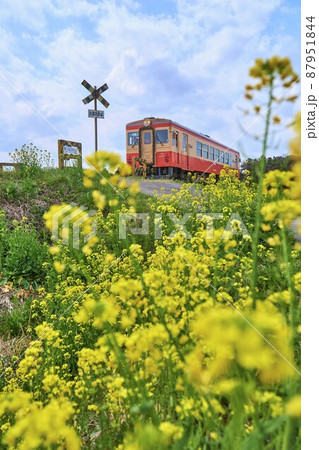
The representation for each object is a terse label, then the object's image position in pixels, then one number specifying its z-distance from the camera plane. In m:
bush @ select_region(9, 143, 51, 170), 6.32
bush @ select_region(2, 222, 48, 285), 3.74
